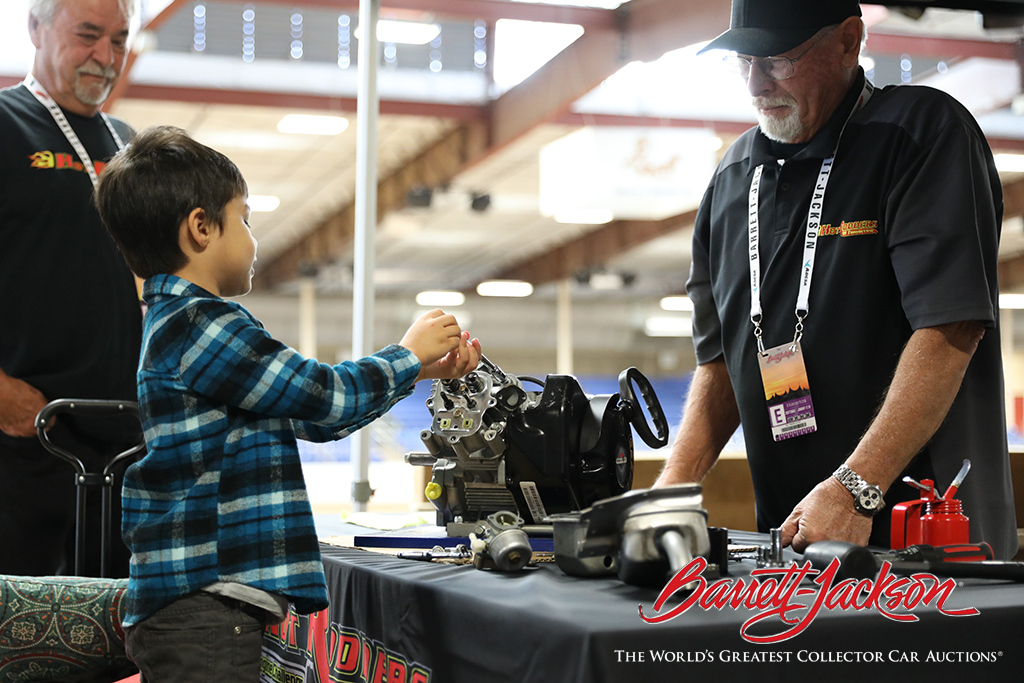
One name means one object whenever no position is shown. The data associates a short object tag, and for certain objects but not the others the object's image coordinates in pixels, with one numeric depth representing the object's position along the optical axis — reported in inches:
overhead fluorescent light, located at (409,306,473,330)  890.1
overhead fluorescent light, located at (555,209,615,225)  288.2
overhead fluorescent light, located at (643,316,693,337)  948.6
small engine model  60.1
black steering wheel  59.3
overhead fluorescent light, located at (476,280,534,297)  792.9
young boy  48.9
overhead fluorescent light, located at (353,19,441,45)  264.2
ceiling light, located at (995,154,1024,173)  396.8
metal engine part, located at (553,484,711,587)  44.3
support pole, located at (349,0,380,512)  143.9
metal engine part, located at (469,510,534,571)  52.2
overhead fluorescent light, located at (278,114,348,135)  371.6
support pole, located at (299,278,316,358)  773.3
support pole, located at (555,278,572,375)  788.0
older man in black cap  62.5
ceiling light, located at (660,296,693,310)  906.1
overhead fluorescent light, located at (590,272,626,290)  770.1
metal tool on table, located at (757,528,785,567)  48.6
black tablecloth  39.0
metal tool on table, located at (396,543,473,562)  59.4
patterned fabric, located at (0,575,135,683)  59.6
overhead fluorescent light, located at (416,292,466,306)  860.6
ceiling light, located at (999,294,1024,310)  747.4
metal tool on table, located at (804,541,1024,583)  44.5
